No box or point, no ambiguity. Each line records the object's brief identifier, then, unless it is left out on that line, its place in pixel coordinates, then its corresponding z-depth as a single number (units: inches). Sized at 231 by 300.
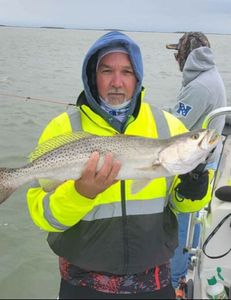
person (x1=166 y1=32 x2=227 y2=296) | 122.9
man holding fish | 67.5
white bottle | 86.1
